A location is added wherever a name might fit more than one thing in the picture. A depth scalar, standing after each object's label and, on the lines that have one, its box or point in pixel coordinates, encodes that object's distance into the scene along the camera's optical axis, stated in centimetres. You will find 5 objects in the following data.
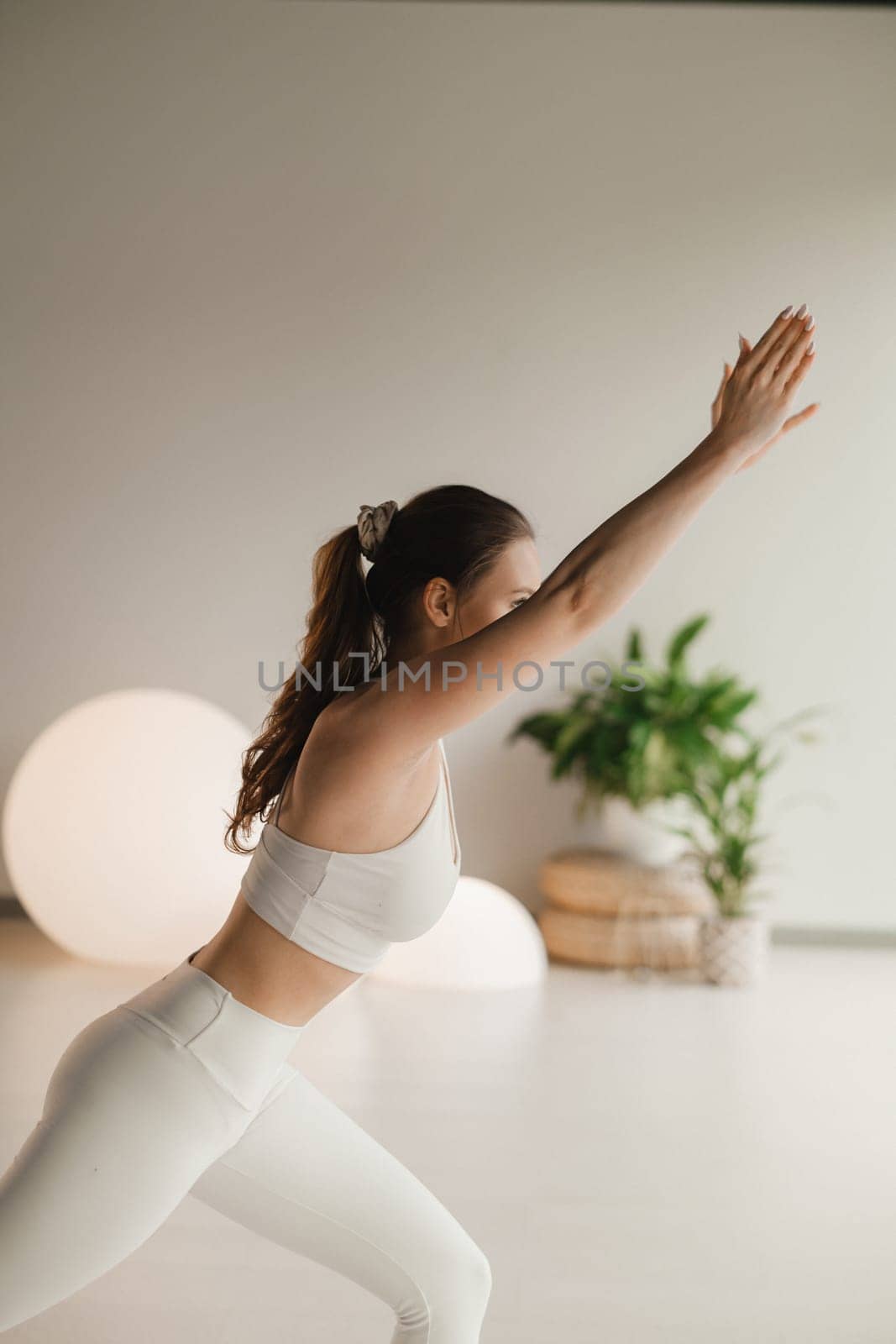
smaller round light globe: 373
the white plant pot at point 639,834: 409
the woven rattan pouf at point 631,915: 397
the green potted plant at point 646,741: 400
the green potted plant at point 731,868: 390
